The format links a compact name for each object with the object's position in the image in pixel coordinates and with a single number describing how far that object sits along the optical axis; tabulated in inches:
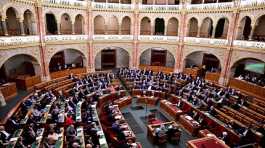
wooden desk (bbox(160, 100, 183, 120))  637.3
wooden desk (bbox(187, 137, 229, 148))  446.9
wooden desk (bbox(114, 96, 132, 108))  709.0
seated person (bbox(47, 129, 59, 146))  407.8
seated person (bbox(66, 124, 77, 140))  443.6
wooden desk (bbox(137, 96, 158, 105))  755.9
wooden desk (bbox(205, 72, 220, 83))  874.8
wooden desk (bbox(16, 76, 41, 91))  701.9
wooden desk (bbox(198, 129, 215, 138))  523.2
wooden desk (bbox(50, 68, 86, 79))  845.8
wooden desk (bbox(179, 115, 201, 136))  555.8
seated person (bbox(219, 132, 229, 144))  489.0
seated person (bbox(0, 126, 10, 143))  409.6
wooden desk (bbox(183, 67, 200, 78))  948.7
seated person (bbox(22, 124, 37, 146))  421.5
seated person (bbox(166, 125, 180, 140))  522.3
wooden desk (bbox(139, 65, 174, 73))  1035.1
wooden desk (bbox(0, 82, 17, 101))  613.9
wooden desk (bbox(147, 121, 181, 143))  523.2
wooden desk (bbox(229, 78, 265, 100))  678.3
